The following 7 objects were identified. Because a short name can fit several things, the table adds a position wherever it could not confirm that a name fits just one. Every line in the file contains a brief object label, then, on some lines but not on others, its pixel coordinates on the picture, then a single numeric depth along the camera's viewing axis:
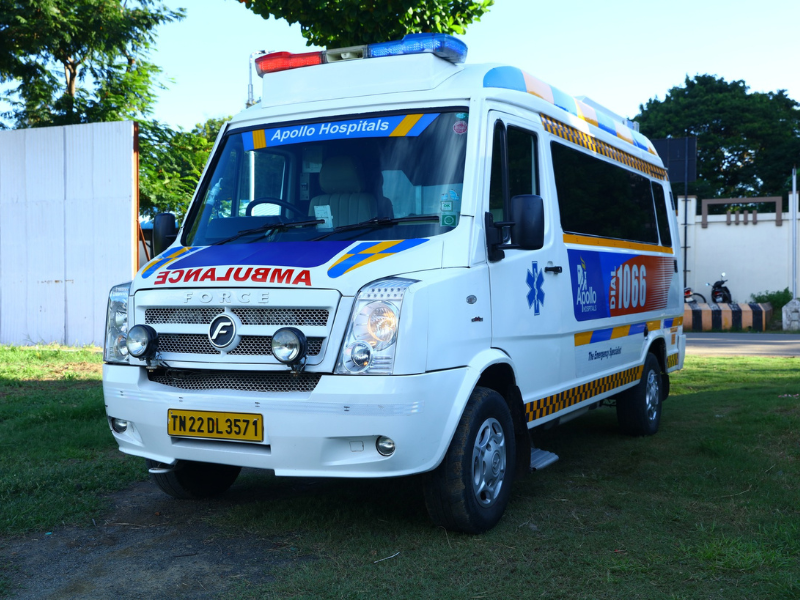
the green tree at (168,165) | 19.05
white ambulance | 3.89
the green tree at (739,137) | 47.19
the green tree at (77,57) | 16.41
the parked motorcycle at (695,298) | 27.56
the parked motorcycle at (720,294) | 29.09
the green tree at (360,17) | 8.84
